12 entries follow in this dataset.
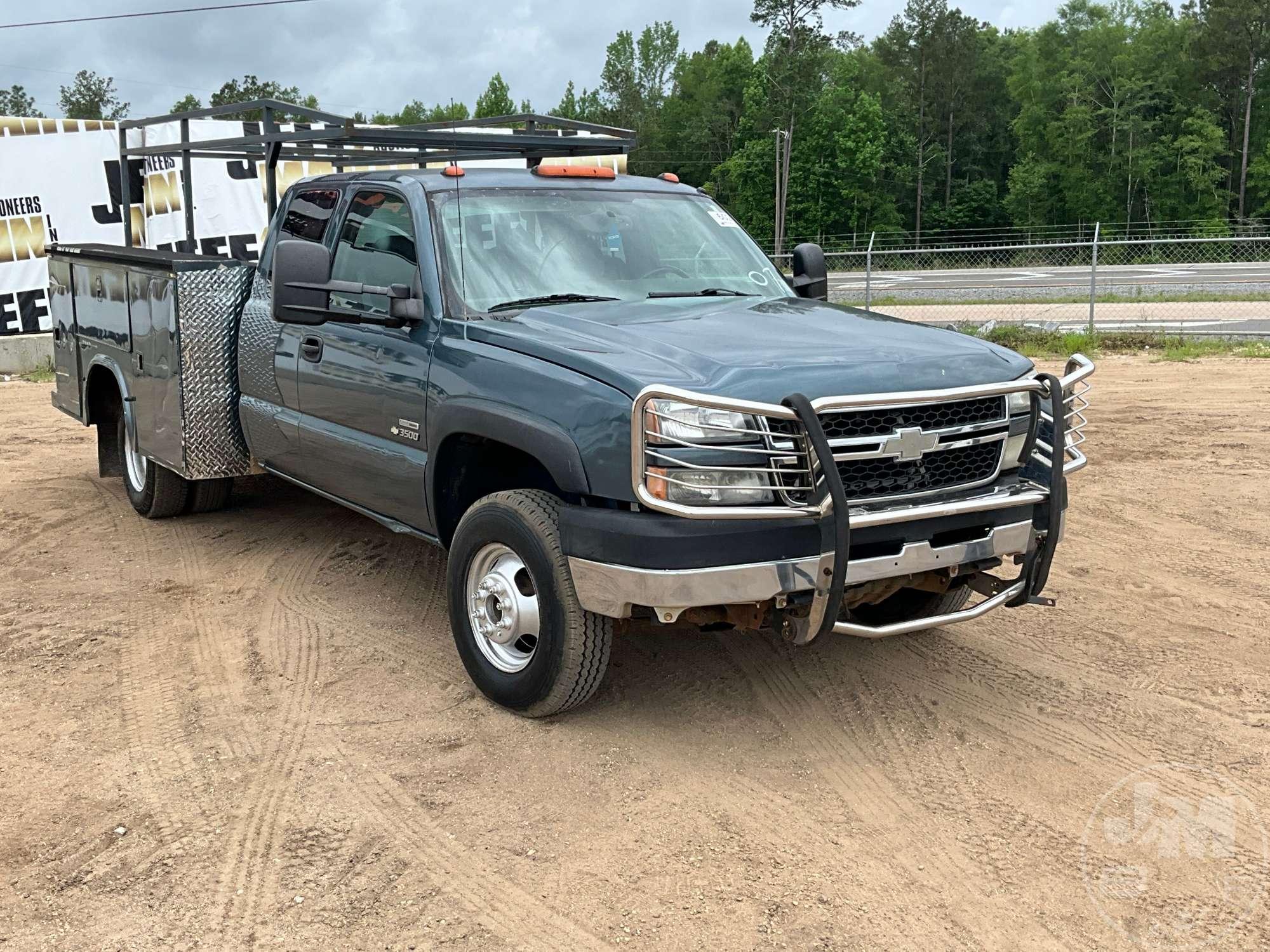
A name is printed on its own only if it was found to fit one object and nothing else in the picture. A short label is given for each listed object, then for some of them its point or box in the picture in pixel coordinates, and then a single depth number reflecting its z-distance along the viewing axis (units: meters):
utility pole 58.00
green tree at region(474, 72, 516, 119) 102.38
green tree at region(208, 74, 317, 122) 80.94
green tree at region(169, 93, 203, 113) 91.25
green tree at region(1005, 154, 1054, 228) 63.78
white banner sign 15.62
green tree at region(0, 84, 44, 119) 74.12
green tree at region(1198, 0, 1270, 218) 62.12
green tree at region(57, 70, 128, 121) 78.19
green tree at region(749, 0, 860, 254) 61.12
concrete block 15.78
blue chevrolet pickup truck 3.90
